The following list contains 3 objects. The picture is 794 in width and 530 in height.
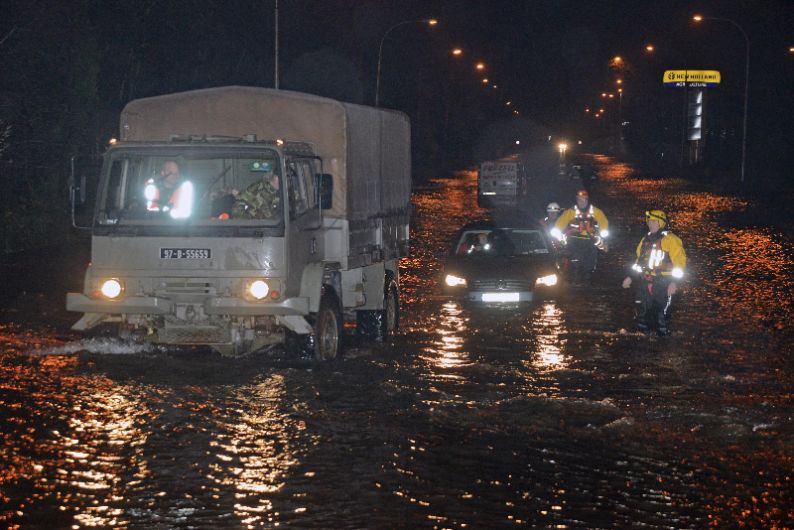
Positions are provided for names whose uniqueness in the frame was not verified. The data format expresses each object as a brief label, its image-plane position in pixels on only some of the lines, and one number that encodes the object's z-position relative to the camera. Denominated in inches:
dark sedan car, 749.3
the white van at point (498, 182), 1959.9
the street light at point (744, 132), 2536.7
